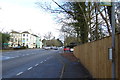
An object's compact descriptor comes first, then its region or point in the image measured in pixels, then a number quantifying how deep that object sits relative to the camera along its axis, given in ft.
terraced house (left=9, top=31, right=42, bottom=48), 226.84
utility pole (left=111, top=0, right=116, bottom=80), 8.88
